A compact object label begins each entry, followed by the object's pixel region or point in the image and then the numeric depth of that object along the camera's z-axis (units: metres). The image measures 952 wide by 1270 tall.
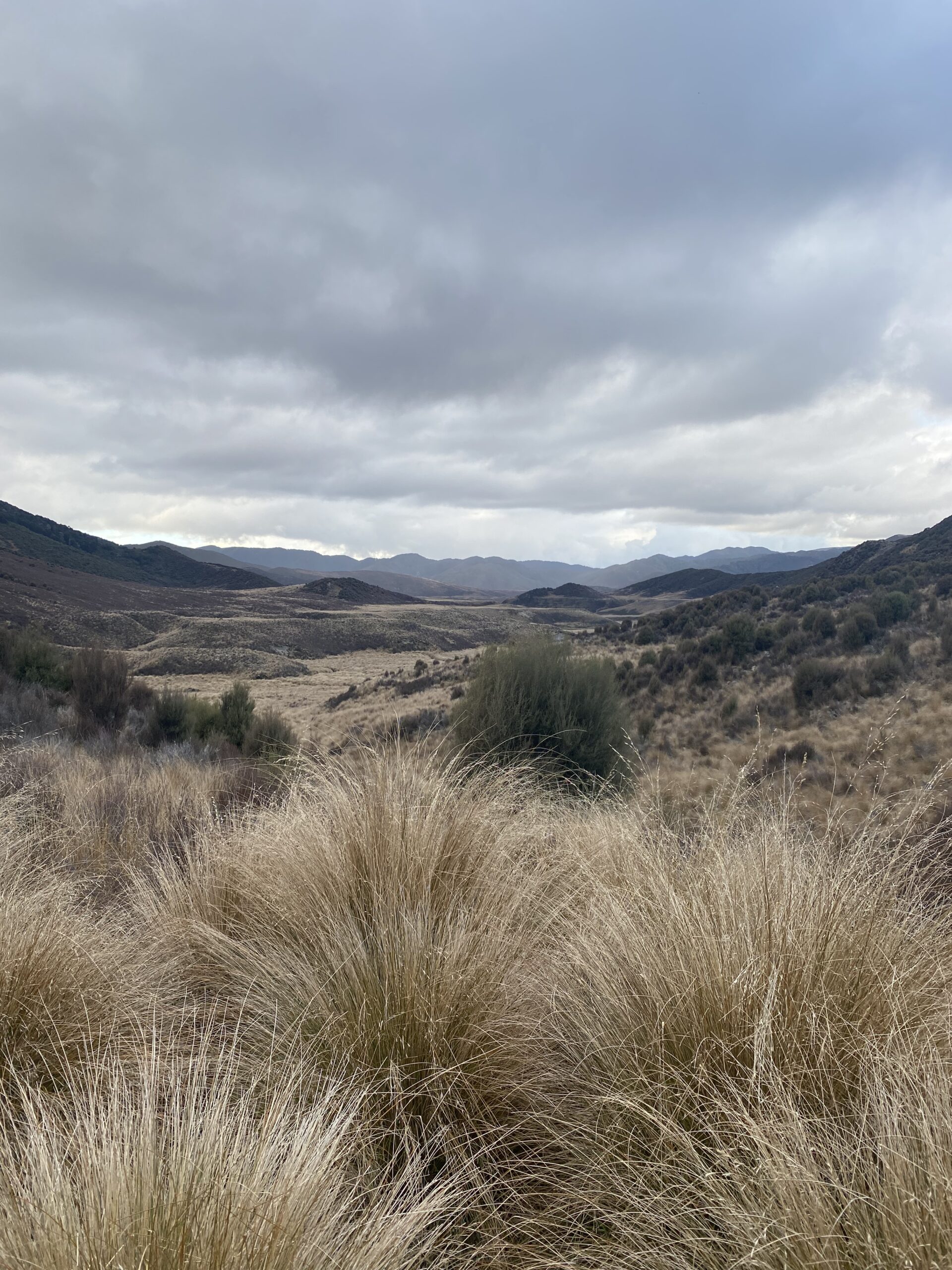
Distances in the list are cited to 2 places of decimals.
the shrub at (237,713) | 14.23
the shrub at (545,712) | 8.59
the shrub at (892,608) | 21.94
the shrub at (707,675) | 21.16
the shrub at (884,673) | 16.91
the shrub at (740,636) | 22.88
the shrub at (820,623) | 22.48
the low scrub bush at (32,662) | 13.92
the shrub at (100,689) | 13.12
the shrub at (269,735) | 11.69
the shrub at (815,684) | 17.28
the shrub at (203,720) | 13.68
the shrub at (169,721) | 13.12
